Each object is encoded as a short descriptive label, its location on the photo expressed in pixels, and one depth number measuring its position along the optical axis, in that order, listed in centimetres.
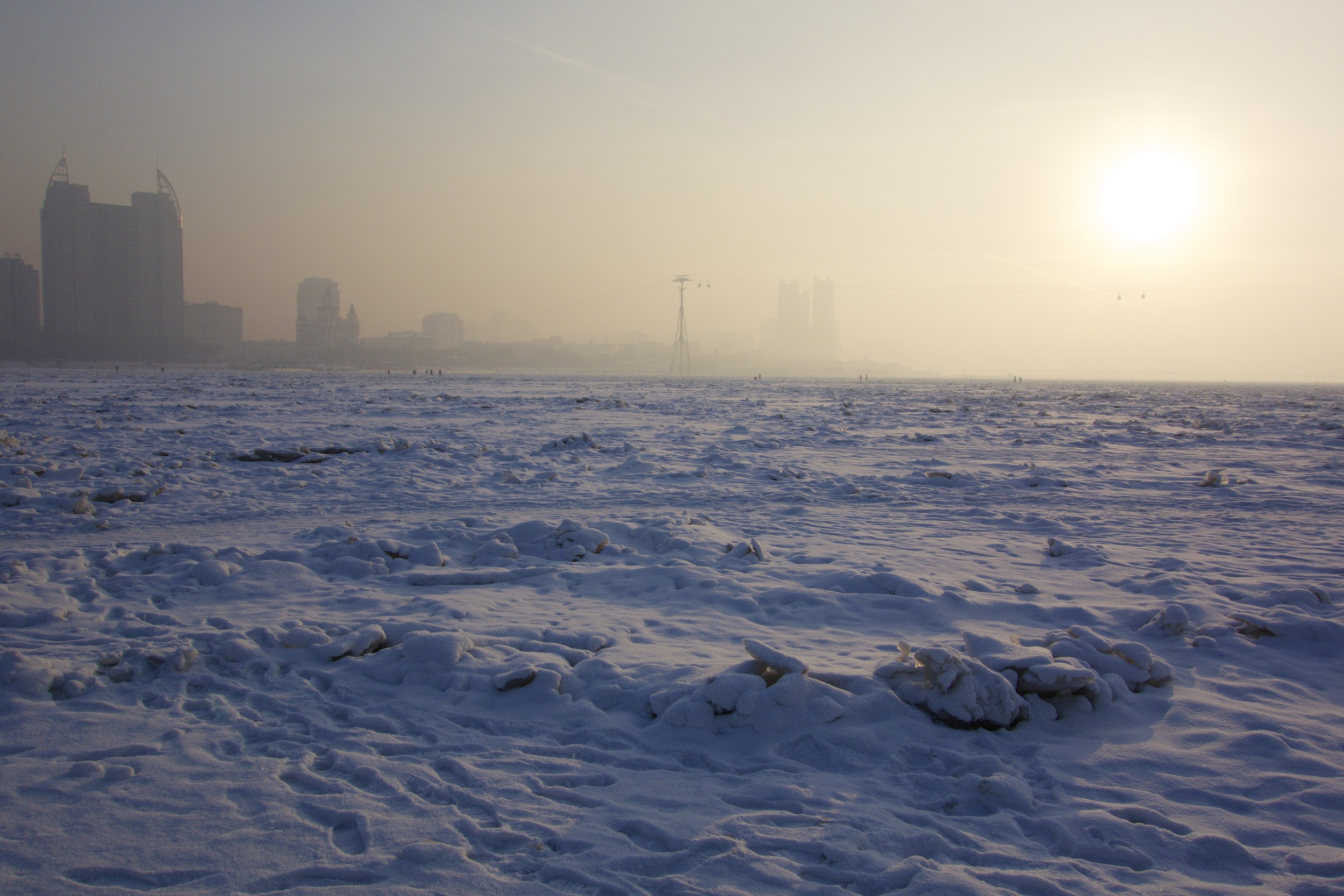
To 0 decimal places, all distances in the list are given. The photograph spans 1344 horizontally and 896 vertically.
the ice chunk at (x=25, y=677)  396
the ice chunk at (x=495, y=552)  701
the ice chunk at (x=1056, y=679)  400
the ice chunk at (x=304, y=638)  473
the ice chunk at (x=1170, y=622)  520
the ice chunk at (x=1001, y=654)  414
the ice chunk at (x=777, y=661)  409
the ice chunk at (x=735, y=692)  386
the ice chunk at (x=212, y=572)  604
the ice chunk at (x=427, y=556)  683
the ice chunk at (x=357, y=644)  459
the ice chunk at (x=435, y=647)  450
